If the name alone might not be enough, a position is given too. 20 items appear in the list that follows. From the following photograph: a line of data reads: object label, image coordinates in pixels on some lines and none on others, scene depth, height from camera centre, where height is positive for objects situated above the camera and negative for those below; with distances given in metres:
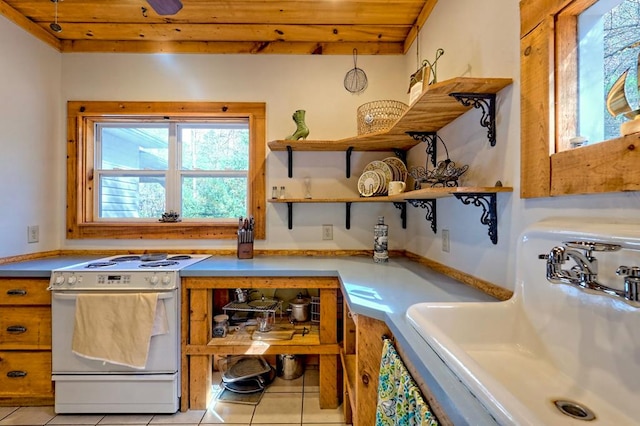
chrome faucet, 0.61 -0.13
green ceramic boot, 2.23 +0.60
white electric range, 1.77 -0.89
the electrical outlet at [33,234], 2.21 -0.18
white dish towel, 1.73 -0.67
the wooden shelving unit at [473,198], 1.19 +0.06
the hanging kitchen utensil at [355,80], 2.43 +1.04
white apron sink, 0.64 -0.34
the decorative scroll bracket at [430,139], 1.89 +0.45
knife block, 2.27 -0.30
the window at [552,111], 0.83 +0.33
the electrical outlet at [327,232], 2.45 -0.17
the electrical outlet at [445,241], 1.72 -0.17
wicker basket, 2.09 +0.67
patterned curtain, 0.76 -0.52
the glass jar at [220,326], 1.99 -0.76
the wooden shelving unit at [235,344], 1.84 -0.81
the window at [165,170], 2.45 +0.32
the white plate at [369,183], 2.19 +0.20
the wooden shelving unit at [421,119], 1.20 +0.49
